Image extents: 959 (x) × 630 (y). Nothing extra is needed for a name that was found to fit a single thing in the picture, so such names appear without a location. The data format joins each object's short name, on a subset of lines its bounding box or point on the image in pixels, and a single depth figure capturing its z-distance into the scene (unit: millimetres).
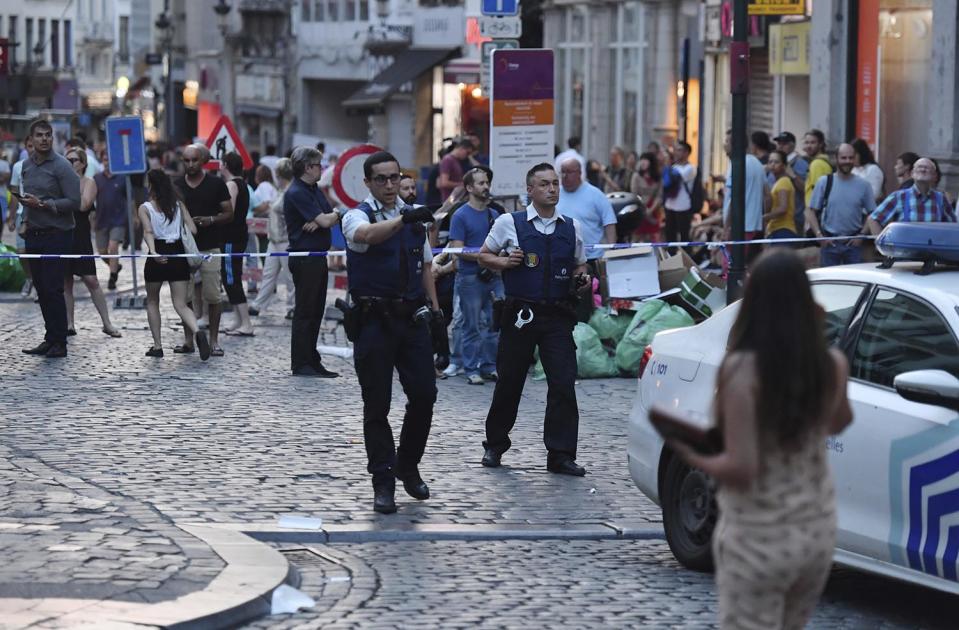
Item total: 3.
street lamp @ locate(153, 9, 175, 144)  64831
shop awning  49188
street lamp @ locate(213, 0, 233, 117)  65912
